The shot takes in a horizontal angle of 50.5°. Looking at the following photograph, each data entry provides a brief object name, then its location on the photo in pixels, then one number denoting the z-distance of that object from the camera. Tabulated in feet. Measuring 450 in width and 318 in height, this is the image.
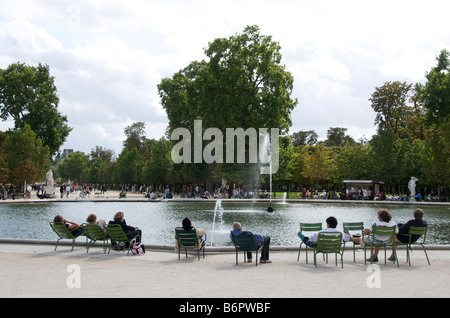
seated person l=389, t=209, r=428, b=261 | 37.55
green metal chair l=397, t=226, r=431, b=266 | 36.90
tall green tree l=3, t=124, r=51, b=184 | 180.65
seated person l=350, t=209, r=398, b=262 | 36.91
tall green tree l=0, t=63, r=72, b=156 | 202.80
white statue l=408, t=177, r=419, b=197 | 174.28
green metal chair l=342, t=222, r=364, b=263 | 42.29
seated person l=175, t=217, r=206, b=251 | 38.37
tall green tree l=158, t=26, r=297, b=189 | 159.63
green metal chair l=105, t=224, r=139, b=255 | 40.50
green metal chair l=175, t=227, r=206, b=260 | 38.32
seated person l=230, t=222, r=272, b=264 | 36.70
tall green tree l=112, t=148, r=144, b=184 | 341.62
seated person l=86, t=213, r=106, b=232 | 42.42
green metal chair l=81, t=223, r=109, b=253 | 41.65
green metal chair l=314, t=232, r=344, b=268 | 34.88
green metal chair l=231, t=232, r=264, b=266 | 36.19
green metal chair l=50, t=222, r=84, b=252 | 42.57
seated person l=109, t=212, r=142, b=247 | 41.63
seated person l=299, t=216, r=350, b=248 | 36.41
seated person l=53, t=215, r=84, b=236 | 43.83
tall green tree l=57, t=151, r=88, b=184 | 618.03
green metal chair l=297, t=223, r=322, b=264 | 40.11
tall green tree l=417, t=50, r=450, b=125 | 162.61
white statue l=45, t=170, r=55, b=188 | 206.22
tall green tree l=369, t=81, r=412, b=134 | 216.74
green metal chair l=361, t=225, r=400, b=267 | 36.47
